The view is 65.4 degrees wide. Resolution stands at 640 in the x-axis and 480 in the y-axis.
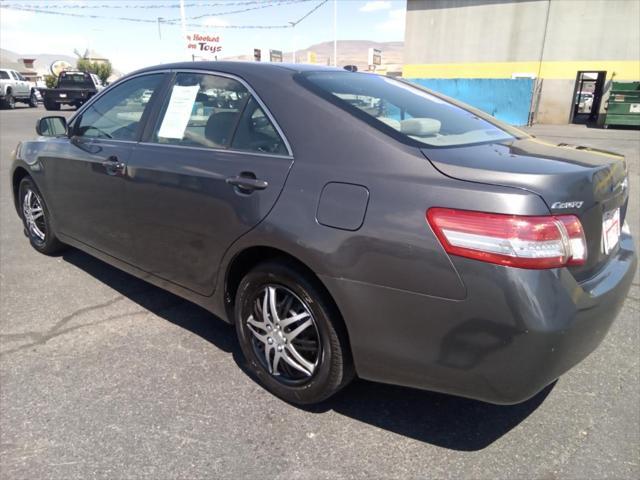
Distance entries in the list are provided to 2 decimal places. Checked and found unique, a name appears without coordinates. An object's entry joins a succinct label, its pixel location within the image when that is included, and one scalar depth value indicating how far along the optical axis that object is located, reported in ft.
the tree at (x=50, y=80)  133.96
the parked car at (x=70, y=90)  83.41
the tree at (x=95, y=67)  193.80
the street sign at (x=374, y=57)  127.03
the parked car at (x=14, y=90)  95.55
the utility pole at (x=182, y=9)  81.84
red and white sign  95.76
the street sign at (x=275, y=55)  132.87
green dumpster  68.54
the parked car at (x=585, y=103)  101.60
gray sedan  6.03
